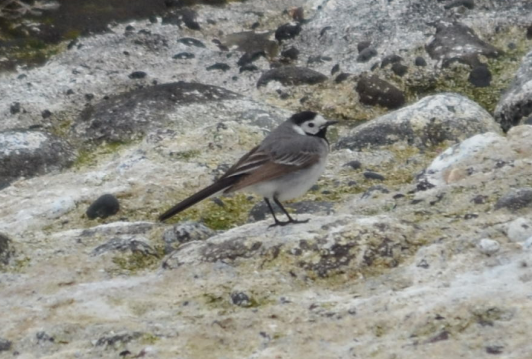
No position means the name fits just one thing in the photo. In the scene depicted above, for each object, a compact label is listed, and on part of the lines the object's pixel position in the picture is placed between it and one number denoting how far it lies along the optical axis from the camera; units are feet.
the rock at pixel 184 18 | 45.42
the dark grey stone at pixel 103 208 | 28.35
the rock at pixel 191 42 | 43.62
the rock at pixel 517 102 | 33.24
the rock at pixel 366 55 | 40.93
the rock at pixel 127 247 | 24.18
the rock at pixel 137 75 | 40.91
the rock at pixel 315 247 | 21.29
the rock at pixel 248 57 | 41.96
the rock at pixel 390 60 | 40.14
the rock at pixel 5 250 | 24.38
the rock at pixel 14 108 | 37.83
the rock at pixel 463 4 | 43.47
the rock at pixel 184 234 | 24.84
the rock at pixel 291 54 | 43.18
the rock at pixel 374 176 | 30.17
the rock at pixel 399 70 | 39.65
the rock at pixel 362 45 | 41.75
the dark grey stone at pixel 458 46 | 39.88
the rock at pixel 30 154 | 32.81
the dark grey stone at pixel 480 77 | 38.73
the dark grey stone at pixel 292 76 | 39.70
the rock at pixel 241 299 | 20.32
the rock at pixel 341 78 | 39.55
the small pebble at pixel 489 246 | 20.30
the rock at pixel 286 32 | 44.57
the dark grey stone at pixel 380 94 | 37.78
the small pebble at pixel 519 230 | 20.57
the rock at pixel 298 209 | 27.53
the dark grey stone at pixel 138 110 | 35.32
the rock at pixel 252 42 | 43.57
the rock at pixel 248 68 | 41.50
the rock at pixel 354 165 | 31.17
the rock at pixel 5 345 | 19.74
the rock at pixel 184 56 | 42.60
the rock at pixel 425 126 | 32.91
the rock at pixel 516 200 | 22.60
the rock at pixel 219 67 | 41.68
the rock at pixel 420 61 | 40.06
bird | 24.72
